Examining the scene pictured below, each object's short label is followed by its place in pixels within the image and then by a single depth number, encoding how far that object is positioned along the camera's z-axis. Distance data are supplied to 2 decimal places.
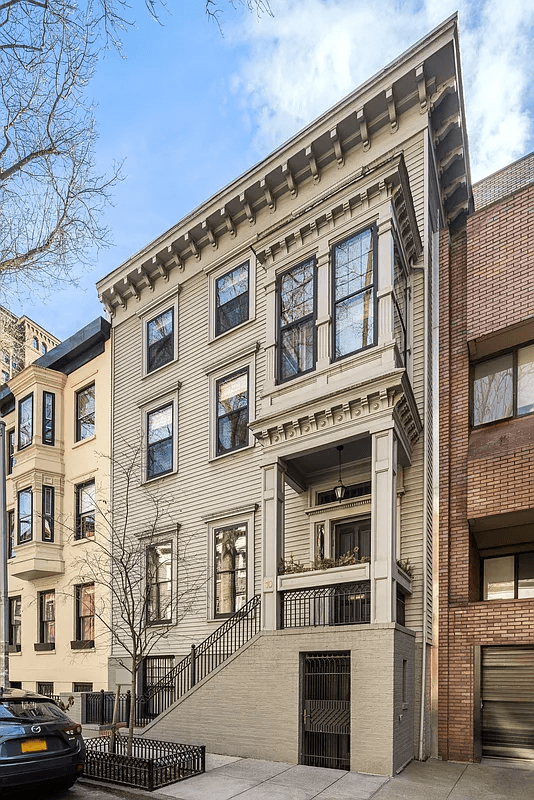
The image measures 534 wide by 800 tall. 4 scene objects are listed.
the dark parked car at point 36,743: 9.02
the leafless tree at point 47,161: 7.66
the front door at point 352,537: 14.48
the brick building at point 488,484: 12.49
